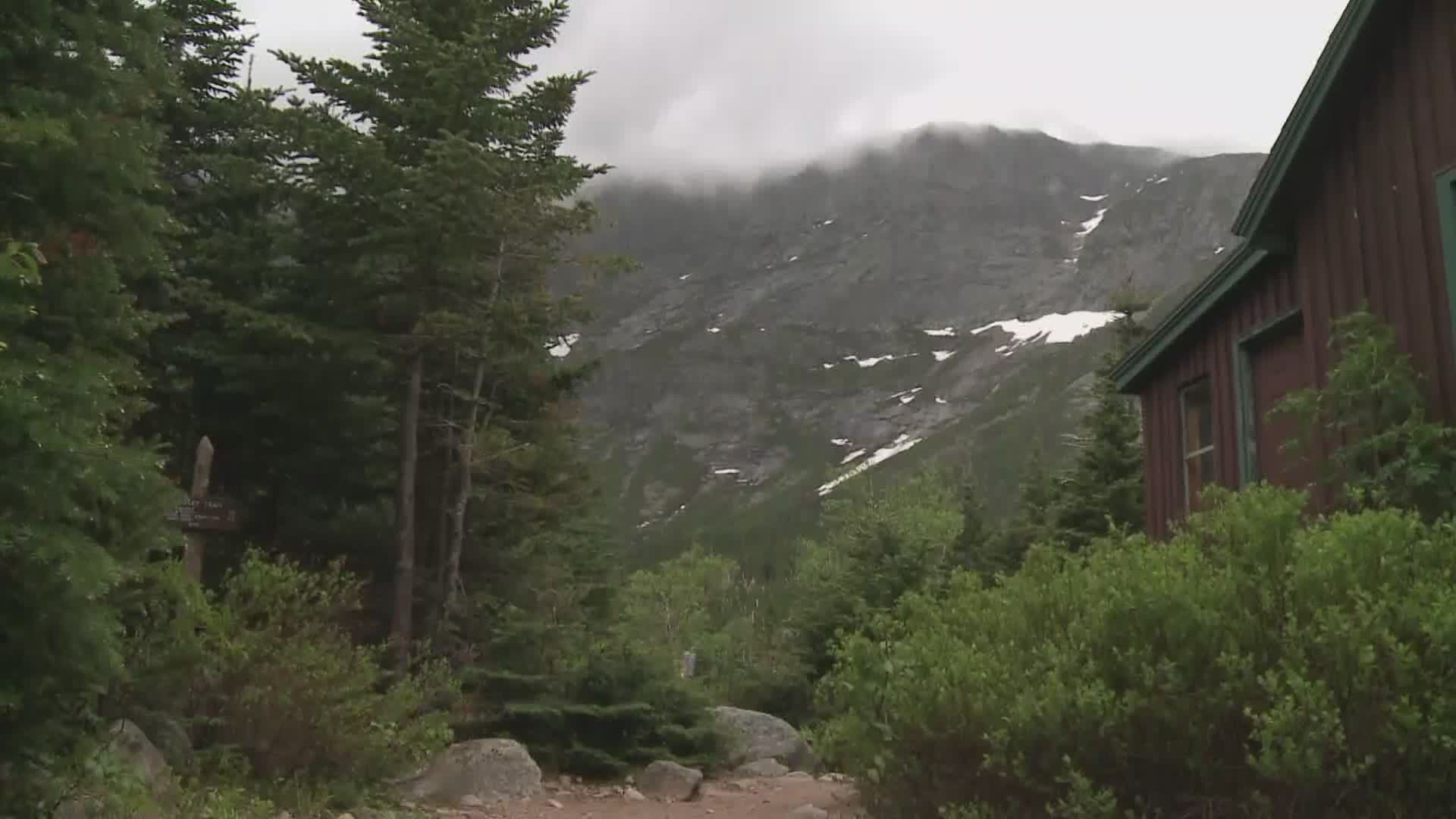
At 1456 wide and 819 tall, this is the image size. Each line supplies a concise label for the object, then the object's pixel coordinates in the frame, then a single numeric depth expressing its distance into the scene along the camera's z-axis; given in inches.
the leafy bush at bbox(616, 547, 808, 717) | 746.8
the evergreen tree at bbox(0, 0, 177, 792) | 227.0
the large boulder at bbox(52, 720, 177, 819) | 267.3
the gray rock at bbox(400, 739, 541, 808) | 399.9
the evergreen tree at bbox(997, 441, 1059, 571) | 877.2
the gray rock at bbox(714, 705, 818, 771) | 566.6
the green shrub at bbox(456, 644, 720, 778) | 484.4
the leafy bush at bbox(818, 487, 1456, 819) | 157.0
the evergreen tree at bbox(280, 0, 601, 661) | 521.3
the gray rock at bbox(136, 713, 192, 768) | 328.2
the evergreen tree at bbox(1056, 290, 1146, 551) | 800.9
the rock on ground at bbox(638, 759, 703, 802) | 459.2
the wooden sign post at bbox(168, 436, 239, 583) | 399.9
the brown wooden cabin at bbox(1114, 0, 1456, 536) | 274.4
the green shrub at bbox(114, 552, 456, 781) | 330.6
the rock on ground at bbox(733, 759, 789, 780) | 527.2
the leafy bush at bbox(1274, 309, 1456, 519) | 256.8
